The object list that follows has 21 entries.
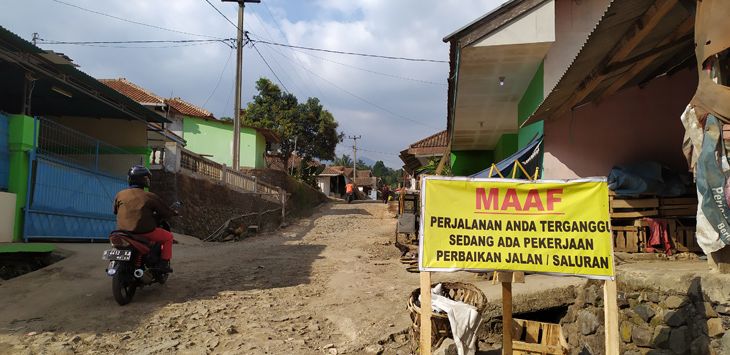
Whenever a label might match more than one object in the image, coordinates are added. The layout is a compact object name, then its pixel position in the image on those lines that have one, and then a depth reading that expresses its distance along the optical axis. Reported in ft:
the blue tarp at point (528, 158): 26.91
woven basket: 14.42
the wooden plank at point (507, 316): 13.20
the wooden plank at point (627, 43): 13.92
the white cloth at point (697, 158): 13.65
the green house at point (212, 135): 88.53
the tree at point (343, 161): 242.78
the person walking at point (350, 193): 123.09
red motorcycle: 18.48
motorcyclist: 20.02
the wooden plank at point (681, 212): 21.58
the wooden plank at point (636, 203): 21.85
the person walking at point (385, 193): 112.69
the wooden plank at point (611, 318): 11.18
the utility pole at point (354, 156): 192.70
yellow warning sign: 11.85
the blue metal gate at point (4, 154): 25.26
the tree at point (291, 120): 111.34
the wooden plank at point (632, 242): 21.93
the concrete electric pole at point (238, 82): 64.08
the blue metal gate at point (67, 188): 27.27
